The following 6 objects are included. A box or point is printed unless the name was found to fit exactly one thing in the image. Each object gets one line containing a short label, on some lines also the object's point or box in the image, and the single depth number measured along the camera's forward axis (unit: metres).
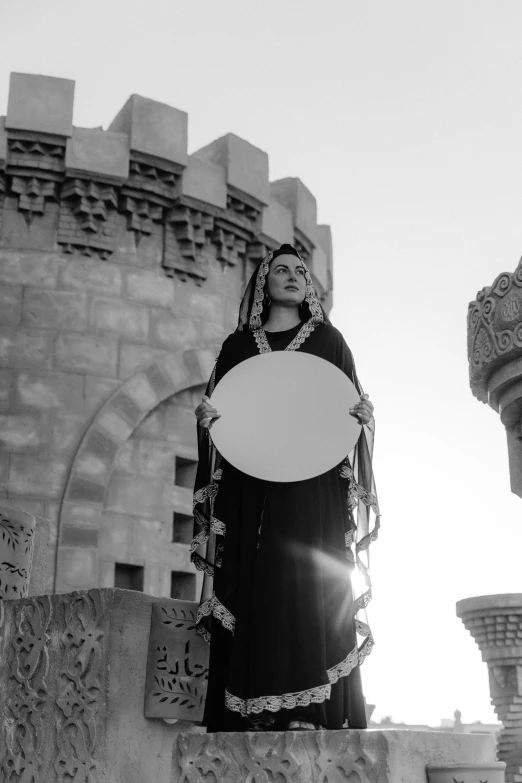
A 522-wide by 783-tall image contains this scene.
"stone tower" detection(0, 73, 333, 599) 9.81
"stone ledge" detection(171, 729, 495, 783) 3.59
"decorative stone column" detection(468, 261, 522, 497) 3.94
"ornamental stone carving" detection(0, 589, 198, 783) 4.29
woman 3.91
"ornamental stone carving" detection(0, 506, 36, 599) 5.52
